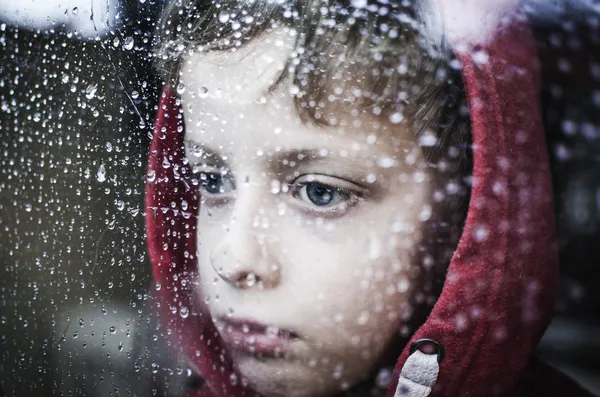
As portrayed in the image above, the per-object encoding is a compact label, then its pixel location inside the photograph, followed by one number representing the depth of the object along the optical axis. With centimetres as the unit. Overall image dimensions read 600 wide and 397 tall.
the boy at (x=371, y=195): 40
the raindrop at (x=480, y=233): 41
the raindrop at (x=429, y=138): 41
